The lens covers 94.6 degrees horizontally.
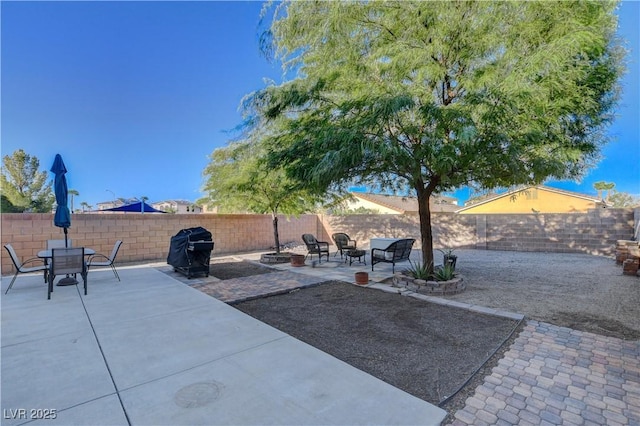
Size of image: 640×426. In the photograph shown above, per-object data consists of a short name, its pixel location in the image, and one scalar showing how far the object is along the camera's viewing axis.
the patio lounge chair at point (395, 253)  7.41
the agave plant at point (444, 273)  5.69
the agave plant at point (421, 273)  5.77
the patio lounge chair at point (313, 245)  9.25
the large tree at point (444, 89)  4.37
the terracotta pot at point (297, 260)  8.79
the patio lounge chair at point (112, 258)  6.60
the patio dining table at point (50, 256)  5.72
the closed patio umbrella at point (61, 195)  6.17
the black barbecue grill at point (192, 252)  6.93
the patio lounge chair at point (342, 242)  9.66
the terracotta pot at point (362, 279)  6.30
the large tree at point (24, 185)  20.58
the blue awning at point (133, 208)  11.03
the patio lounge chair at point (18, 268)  5.64
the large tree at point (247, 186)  8.12
